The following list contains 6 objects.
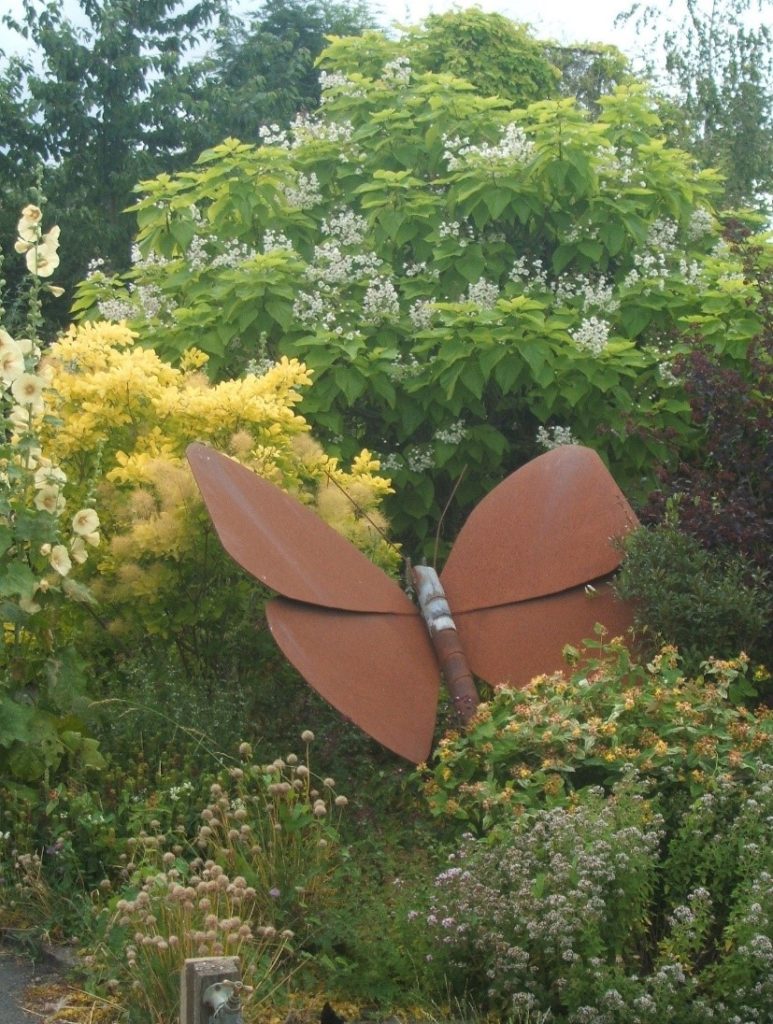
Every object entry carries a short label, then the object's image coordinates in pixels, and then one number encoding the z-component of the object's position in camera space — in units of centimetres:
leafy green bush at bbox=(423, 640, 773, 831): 442
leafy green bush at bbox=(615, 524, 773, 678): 548
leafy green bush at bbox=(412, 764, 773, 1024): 340
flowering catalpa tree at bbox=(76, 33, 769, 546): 730
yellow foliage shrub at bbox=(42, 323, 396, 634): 571
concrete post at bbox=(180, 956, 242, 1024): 281
